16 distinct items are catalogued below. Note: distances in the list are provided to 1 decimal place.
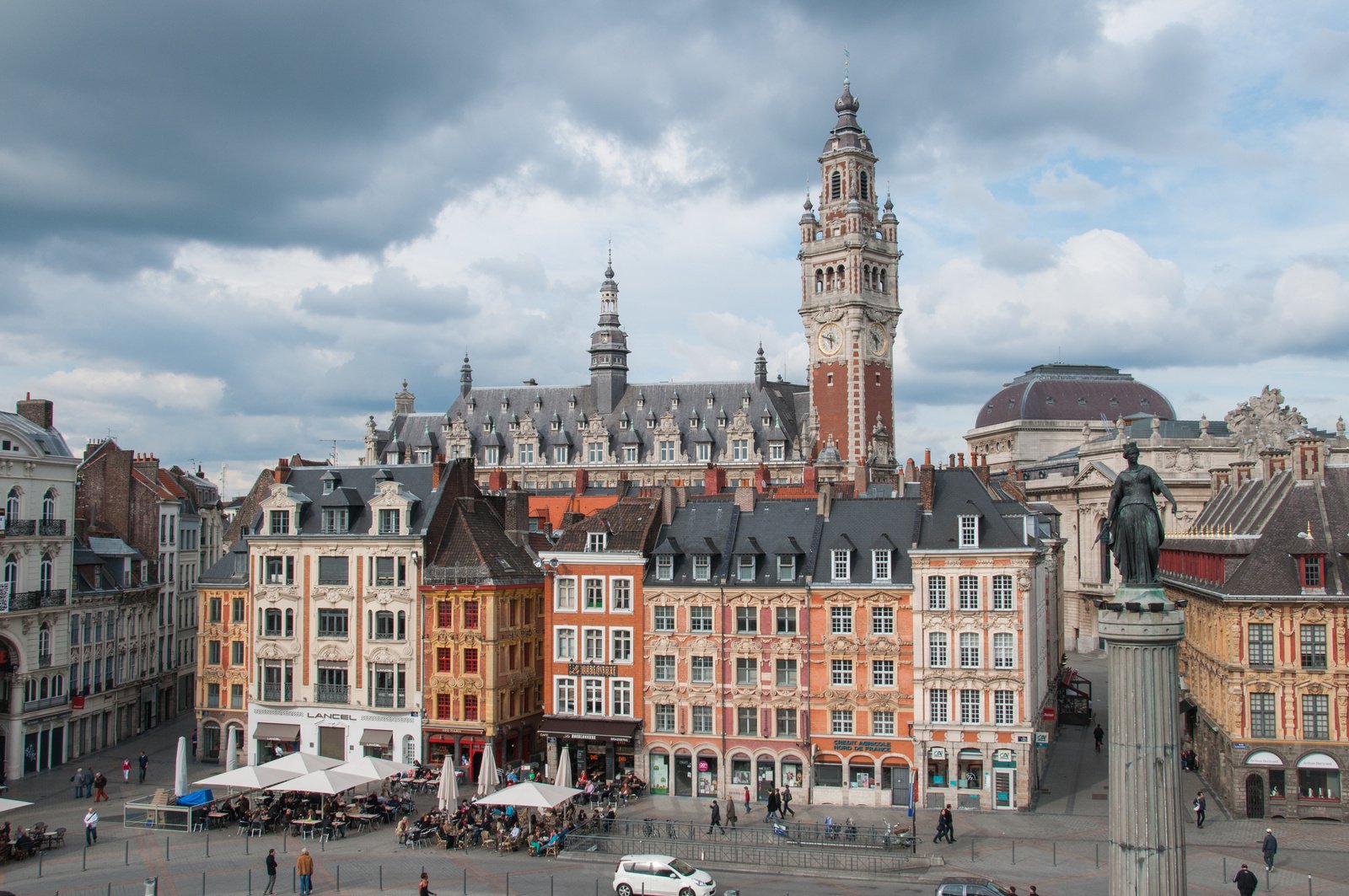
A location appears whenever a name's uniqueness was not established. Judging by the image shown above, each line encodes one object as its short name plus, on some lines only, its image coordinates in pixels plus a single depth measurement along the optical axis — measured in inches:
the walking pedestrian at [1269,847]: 1537.5
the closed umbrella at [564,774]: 1844.2
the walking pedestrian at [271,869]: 1491.1
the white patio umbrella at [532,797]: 1705.2
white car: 1445.6
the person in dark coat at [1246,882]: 1337.4
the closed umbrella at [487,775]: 1946.4
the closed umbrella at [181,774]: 1941.4
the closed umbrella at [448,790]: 1824.6
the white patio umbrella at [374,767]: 1871.3
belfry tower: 4658.0
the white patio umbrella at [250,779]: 1814.7
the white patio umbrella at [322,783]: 1766.7
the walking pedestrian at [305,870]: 1469.0
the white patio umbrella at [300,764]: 1872.5
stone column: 866.1
